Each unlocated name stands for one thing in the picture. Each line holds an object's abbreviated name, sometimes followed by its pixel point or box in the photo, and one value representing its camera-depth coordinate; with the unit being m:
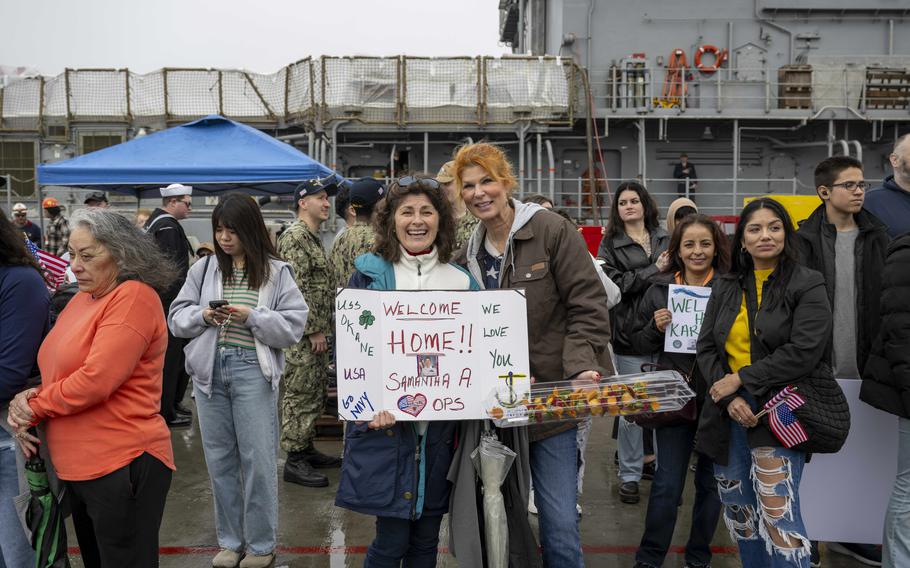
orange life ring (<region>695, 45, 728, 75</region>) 20.92
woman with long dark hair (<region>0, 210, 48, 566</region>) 2.95
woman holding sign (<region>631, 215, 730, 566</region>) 3.81
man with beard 3.98
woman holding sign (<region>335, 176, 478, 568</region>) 2.89
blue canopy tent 8.34
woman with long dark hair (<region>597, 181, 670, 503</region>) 4.97
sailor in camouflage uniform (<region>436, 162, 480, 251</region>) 5.42
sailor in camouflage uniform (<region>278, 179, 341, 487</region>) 5.34
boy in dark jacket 3.86
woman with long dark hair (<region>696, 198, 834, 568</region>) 3.15
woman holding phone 3.89
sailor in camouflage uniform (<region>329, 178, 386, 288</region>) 5.50
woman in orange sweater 2.76
